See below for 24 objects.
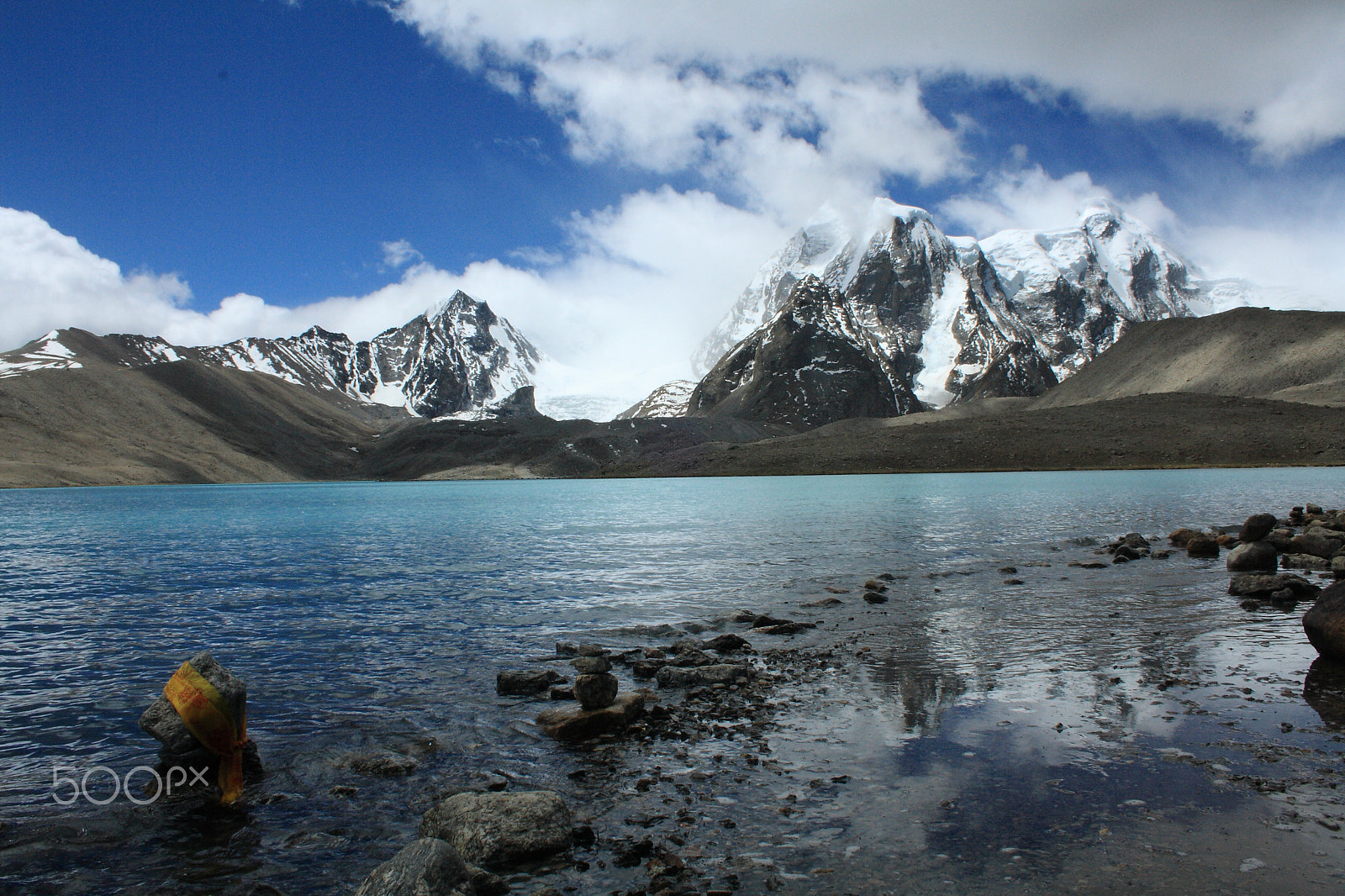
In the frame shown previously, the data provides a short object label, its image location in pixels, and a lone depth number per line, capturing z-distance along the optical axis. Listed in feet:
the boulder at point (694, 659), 53.47
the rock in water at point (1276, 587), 72.23
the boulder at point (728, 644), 57.72
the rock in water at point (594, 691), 41.29
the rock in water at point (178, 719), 34.86
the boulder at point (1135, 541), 113.19
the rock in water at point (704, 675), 49.03
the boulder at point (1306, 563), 88.48
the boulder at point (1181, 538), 116.76
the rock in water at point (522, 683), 48.08
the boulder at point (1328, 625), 47.03
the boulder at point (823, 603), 76.56
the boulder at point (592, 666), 48.88
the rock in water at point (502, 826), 27.02
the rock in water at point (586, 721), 39.70
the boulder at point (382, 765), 35.55
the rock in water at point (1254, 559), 87.71
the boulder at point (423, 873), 22.12
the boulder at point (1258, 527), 106.11
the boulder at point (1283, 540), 100.07
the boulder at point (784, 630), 64.34
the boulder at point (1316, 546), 95.35
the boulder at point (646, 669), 51.19
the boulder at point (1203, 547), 106.73
